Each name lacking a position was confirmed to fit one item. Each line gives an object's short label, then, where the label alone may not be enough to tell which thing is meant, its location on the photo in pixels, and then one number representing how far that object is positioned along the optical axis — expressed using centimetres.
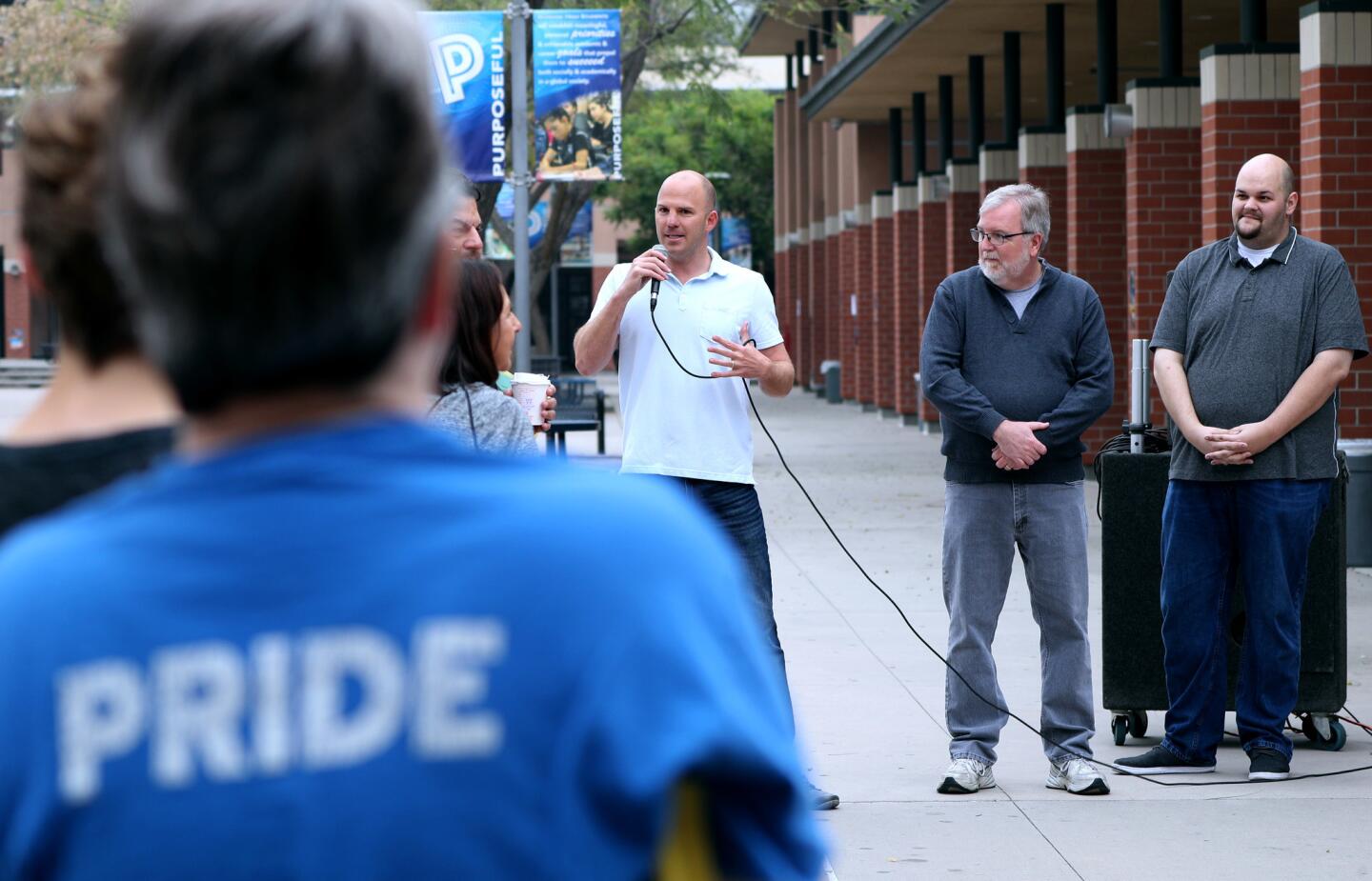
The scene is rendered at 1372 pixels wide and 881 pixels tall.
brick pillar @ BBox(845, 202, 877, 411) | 3600
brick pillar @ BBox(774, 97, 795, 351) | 5125
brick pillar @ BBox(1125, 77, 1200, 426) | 1755
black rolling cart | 729
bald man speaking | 650
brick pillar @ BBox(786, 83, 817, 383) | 4719
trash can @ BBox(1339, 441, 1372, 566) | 1302
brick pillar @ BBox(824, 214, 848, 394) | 4072
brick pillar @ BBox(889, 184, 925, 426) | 3141
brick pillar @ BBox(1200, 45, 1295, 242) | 1512
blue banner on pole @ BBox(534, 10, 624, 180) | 1788
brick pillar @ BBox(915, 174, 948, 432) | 2902
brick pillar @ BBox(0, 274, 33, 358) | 6962
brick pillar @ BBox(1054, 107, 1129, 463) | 2017
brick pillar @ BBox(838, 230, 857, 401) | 3788
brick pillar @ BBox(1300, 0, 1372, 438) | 1328
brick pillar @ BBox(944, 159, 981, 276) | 2717
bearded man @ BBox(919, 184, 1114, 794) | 681
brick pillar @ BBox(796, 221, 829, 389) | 4484
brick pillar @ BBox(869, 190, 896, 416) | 3328
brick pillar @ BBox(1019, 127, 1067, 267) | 2202
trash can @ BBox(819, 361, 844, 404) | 4097
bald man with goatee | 677
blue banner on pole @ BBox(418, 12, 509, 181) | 1772
